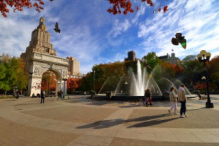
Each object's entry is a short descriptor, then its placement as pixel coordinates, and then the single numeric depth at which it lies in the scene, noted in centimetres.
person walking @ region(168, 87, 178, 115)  837
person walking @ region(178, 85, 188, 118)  752
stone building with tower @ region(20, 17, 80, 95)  3381
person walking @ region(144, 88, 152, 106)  1214
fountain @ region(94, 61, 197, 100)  1822
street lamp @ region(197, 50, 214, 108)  1189
